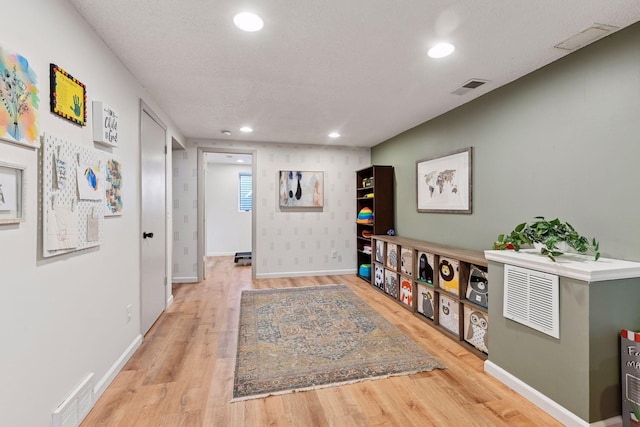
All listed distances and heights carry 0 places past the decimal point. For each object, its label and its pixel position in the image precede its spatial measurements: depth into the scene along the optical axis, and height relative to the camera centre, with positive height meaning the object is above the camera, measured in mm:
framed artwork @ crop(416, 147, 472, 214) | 3164 +348
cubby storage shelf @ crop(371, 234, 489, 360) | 2492 -756
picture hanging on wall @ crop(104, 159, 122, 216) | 2016 +178
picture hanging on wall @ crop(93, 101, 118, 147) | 1876 +580
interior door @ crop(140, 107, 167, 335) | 2713 -86
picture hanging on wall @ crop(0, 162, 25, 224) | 1147 +81
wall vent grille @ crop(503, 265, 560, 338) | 1722 -542
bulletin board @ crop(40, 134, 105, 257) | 1413 +91
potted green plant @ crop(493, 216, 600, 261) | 1780 -167
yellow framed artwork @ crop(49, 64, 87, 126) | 1467 +626
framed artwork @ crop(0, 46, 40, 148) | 1152 +466
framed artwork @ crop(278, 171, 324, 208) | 5105 +411
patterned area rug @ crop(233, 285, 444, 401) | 2078 -1148
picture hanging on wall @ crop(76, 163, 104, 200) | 1681 +192
